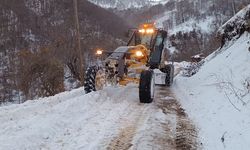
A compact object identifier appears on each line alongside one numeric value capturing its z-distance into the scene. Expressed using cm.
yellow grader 1293
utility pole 2550
